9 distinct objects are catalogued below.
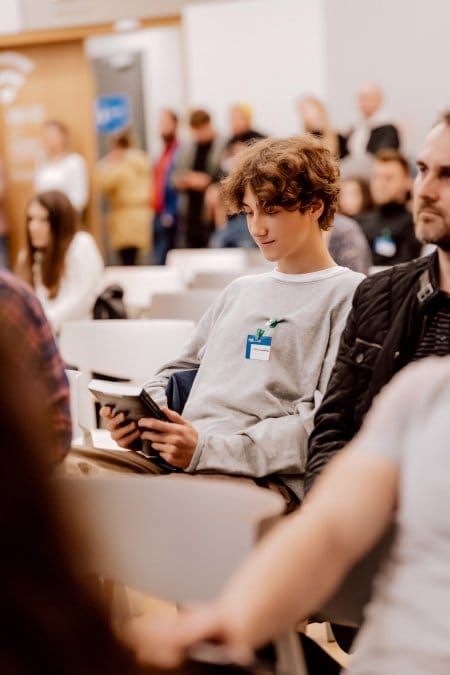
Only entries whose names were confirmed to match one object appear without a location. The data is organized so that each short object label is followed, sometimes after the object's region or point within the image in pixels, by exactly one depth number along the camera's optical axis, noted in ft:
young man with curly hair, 7.55
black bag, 13.84
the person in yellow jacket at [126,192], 32.63
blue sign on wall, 35.96
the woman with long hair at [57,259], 15.43
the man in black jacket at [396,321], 6.40
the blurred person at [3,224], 35.76
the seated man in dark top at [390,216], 19.29
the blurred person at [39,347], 6.08
